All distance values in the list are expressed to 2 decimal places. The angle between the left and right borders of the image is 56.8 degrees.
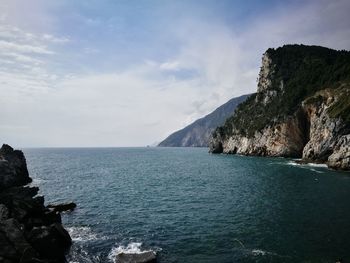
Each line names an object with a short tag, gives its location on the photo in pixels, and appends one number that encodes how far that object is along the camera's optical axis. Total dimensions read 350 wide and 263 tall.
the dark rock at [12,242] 31.24
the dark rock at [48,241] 35.11
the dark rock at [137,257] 33.12
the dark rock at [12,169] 73.62
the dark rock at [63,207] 57.22
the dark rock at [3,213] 39.31
